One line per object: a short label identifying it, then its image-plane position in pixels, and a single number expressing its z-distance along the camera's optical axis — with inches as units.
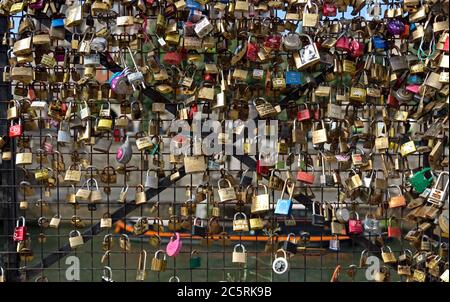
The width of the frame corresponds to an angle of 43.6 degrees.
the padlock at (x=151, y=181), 123.8
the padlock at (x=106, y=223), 125.1
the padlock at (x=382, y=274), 123.7
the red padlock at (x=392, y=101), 123.4
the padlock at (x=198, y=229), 122.3
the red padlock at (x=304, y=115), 121.6
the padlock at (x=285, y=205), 115.6
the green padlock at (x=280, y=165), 125.1
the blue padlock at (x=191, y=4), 118.2
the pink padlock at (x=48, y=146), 128.0
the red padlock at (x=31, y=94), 126.0
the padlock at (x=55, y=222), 124.8
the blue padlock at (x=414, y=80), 122.3
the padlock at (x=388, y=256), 123.4
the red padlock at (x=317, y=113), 124.0
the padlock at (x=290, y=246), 122.0
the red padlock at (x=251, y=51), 119.5
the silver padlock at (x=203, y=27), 116.6
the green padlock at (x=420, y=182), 117.4
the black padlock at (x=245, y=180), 125.7
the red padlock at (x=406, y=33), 122.1
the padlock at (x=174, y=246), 122.0
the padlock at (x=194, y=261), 124.6
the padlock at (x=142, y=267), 123.0
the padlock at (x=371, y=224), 123.4
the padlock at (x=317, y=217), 122.8
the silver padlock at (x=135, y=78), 117.4
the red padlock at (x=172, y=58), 121.1
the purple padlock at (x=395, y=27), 121.3
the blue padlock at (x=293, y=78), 121.7
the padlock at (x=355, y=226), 123.0
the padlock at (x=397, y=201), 119.9
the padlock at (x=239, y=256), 119.6
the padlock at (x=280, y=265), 119.5
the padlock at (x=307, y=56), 116.6
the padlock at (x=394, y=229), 123.6
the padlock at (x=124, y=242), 124.8
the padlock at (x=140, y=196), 123.3
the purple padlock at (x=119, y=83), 118.6
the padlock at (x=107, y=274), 123.0
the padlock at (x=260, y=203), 117.9
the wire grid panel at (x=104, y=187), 125.6
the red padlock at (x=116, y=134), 129.0
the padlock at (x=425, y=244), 119.6
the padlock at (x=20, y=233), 122.7
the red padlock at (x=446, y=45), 108.4
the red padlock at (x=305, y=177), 118.5
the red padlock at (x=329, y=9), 119.9
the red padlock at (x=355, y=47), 120.9
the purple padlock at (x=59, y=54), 125.7
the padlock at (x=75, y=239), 123.0
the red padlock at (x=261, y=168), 123.6
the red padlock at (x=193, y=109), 123.6
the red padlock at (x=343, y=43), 120.3
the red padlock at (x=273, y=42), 120.2
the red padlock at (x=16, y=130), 122.2
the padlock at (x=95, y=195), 123.3
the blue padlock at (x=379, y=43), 122.7
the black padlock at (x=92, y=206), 127.1
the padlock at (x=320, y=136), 119.3
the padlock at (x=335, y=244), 124.3
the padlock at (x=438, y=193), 109.4
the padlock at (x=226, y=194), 117.4
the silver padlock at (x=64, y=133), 123.3
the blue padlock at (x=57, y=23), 121.3
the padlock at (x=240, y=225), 119.7
